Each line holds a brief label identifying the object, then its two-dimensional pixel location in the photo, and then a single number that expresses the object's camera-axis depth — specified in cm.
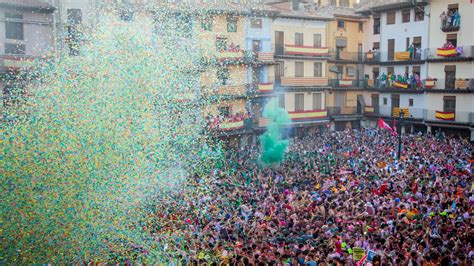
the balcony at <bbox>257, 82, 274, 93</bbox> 3647
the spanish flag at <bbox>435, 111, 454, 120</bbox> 3709
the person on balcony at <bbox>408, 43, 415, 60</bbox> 4028
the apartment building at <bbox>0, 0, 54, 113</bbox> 2642
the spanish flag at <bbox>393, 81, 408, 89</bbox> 4050
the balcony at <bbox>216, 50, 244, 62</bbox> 3441
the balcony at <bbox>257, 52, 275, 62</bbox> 3672
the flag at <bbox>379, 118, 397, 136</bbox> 2997
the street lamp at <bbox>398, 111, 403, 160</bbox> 2666
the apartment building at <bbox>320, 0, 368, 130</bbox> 4391
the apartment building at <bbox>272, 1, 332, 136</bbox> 3931
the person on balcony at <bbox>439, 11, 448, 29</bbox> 3781
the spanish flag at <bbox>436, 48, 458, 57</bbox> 3684
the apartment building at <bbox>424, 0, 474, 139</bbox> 3644
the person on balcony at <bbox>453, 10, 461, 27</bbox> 3688
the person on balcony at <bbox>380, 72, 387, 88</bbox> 4269
